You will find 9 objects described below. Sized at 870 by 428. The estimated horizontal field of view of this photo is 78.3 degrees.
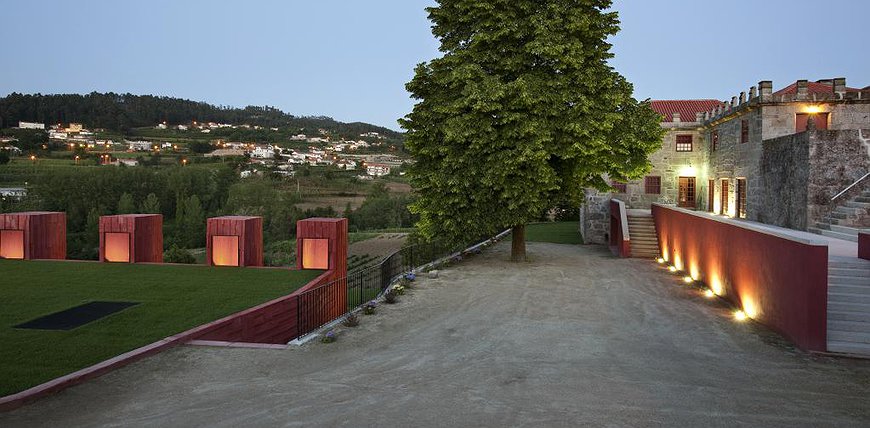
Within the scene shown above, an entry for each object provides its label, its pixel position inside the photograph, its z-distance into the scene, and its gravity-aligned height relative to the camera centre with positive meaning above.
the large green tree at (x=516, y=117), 17.55 +2.86
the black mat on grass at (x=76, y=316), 11.09 -2.74
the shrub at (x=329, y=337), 10.42 -2.75
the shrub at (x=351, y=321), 11.51 -2.67
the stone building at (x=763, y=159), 18.12 +2.00
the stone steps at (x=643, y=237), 23.78 -1.57
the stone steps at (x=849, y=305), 9.44 -1.90
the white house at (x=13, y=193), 72.49 -0.20
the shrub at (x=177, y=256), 43.01 -5.24
